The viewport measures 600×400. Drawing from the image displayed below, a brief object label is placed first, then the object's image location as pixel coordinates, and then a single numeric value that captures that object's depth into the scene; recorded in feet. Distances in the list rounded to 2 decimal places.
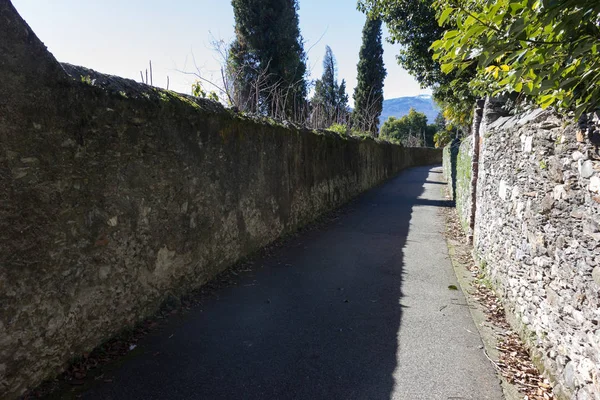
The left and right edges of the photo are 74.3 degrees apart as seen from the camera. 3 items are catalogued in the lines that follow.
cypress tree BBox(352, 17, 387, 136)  110.14
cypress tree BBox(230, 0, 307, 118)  62.75
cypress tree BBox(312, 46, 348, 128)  48.02
